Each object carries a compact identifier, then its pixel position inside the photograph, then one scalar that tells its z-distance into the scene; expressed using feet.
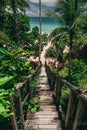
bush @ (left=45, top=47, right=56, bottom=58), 46.36
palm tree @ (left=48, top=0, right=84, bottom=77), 22.88
